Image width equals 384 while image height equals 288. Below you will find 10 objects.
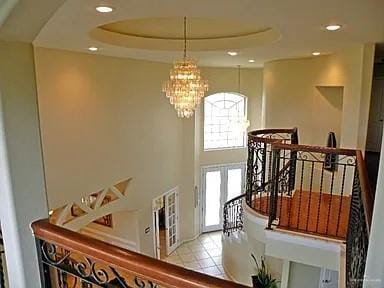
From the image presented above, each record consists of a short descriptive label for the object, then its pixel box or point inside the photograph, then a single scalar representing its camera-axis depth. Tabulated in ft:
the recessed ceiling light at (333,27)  12.21
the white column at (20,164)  5.53
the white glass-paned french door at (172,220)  32.91
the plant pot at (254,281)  23.06
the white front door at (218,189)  37.78
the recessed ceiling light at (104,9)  10.04
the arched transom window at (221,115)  36.32
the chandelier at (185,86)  17.81
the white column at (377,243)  3.64
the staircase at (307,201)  8.76
